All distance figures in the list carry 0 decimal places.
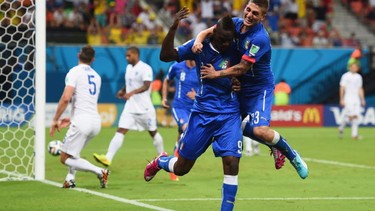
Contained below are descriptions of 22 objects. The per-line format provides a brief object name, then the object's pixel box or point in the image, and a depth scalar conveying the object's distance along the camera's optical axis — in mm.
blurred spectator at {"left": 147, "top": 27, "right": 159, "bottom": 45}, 36281
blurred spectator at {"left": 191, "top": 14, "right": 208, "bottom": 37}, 37500
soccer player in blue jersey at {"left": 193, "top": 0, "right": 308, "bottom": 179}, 10461
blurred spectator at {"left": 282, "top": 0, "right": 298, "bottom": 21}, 41406
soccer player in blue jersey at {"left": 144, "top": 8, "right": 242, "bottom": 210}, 10359
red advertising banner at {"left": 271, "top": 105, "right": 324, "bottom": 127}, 35656
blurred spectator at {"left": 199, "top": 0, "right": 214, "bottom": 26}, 38844
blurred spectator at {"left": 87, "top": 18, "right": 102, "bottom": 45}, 35188
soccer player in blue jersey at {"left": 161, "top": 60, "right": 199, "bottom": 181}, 16422
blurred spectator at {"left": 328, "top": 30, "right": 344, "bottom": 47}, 39562
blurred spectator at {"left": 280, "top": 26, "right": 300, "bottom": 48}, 39219
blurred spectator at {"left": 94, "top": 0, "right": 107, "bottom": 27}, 36041
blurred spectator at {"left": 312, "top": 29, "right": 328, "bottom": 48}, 39406
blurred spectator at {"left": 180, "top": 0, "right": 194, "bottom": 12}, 39156
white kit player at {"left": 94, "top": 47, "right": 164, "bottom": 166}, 17797
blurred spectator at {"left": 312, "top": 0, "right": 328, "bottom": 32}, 41750
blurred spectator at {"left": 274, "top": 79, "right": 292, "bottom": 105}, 35212
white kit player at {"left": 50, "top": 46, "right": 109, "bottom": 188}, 14078
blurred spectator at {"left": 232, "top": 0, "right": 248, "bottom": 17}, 39384
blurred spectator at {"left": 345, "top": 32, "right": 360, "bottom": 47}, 39625
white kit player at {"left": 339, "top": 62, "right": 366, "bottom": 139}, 29209
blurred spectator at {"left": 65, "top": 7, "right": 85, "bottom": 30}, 35281
